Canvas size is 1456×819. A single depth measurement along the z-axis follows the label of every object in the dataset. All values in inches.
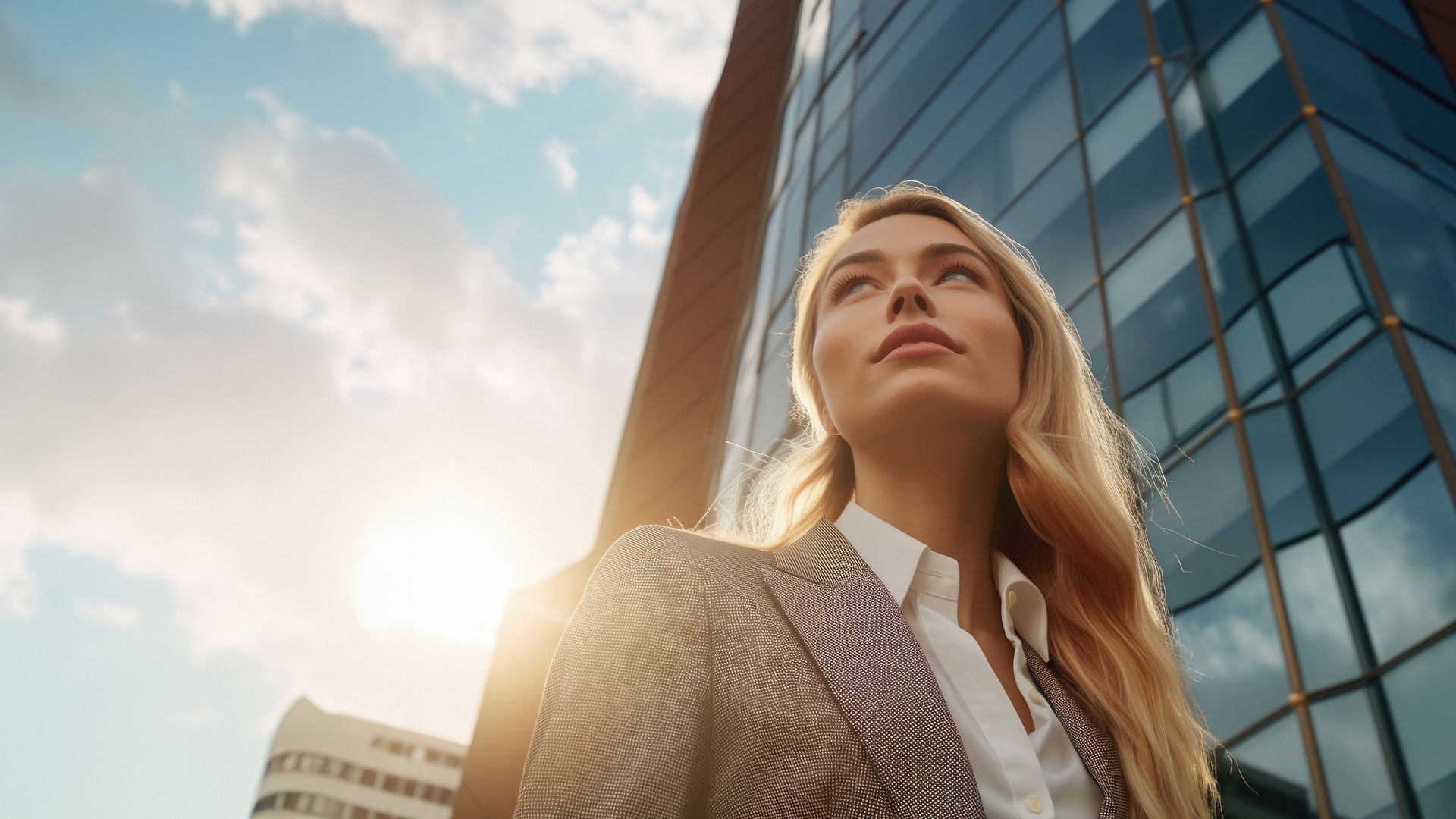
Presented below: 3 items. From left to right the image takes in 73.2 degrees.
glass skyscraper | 147.6
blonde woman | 49.2
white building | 2679.6
